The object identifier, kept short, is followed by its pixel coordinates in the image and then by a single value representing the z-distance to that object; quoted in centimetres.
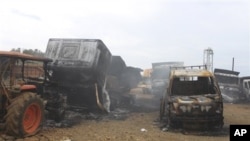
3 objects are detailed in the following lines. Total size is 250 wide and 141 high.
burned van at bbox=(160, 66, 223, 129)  645
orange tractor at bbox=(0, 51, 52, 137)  523
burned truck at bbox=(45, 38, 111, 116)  804
